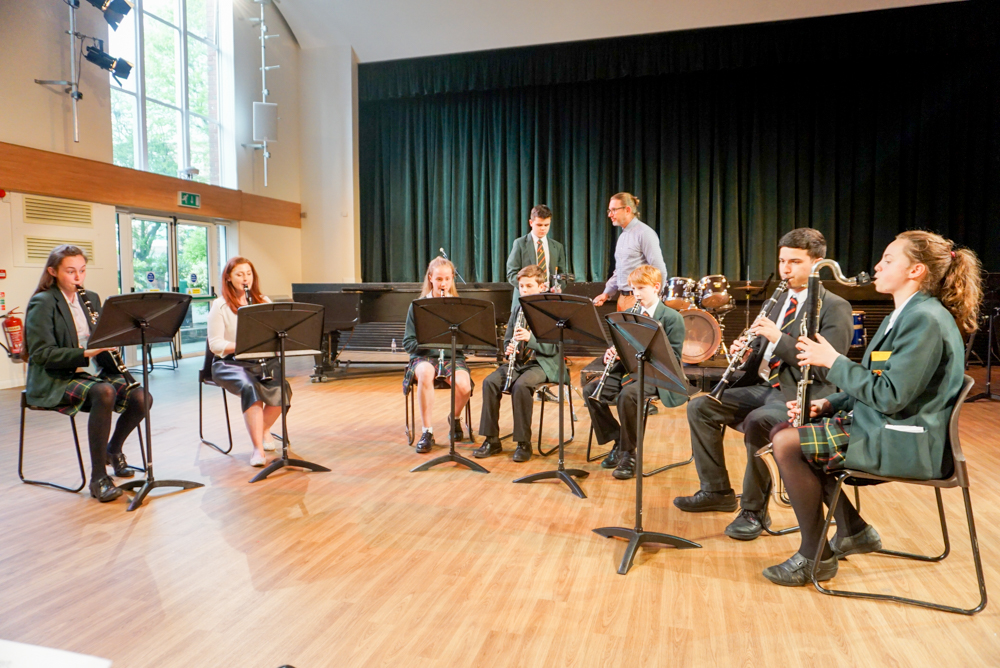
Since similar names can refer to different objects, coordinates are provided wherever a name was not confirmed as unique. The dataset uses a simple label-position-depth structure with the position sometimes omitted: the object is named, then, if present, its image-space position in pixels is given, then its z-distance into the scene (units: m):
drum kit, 6.03
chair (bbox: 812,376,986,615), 2.11
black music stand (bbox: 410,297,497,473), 3.66
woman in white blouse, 3.91
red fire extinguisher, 3.55
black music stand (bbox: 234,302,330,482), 3.44
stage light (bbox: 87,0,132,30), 7.21
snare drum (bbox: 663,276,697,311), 6.21
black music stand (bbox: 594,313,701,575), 2.52
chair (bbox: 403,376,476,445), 4.32
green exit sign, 8.59
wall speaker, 9.56
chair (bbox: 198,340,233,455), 4.06
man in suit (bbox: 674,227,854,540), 2.79
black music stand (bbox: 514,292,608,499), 3.29
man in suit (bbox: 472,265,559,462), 4.03
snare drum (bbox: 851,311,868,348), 6.27
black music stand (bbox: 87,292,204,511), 3.12
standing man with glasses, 5.33
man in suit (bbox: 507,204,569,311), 5.66
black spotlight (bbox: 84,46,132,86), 7.15
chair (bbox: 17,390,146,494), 3.39
